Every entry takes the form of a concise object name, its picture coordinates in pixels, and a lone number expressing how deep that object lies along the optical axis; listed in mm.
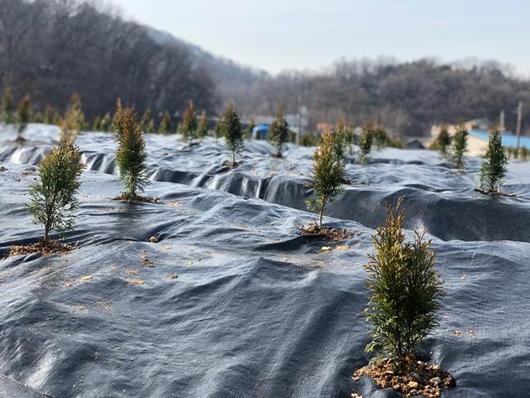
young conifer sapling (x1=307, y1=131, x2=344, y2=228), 7465
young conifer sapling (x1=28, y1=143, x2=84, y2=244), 6363
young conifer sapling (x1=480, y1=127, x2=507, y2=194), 10000
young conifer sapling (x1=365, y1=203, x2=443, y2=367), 3766
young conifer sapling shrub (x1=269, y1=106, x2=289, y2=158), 15977
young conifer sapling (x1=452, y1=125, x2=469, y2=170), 14695
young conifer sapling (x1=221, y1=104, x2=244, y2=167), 13791
